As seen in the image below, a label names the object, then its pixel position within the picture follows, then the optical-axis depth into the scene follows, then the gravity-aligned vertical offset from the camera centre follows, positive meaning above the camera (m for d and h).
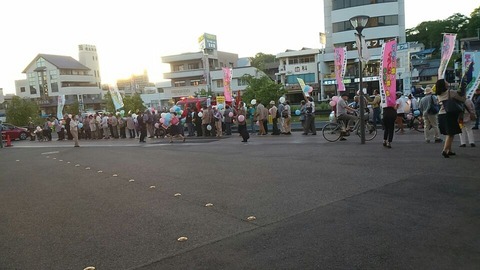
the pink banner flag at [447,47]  16.10 +1.68
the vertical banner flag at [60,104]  32.36 +0.41
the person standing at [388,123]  11.15 -1.04
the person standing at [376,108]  14.13 -0.84
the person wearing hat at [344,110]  13.33 -0.69
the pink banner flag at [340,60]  23.93 +2.08
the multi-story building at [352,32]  46.56 +7.50
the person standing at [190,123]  21.61 -1.30
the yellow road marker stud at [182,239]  4.69 -1.76
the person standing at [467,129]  10.03 -1.27
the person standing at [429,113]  11.58 -0.85
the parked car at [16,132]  31.60 -1.78
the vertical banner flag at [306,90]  19.02 +0.19
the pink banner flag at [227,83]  23.24 +0.95
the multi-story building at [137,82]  98.46 +7.00
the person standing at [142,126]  20.66 -1.26
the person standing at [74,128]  19.81 -1.11
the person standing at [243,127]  16.29 -1.31
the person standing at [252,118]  19.75 -1.16
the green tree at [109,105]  53.06 +0.08
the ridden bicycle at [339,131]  13.62 -1.47
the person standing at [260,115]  18.36 -0.93
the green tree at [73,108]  60.81 -0.06
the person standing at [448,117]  8.84 -0.79
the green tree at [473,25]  63.38 +10.25
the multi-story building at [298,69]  55.56 +3.91
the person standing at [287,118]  17.94 -1.15
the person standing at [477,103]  14.44 -0.78
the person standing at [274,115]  17.89 -0.99
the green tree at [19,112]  41.84 -0.07
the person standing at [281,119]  18.11 -1.21
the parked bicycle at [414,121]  15.29 -1.44
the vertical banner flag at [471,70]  14.54 +0.56
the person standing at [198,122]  21.08 -1.25
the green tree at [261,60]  63.73 +6.90
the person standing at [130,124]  23.86 -1.28
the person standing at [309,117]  16.69 -1.09
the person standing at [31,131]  31.61 -1.81
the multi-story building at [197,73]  61.53 +4.60
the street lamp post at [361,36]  12.44 +1.87
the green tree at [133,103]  48.91 +0.15
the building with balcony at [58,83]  68.81 +5.10
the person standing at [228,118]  19.95 -1.07
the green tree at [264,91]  34.66 +0.51
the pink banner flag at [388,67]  13.63 +0.83
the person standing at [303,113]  17.05 -0.91
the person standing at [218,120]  20.16 -1.15
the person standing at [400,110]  15.07 -0.92
